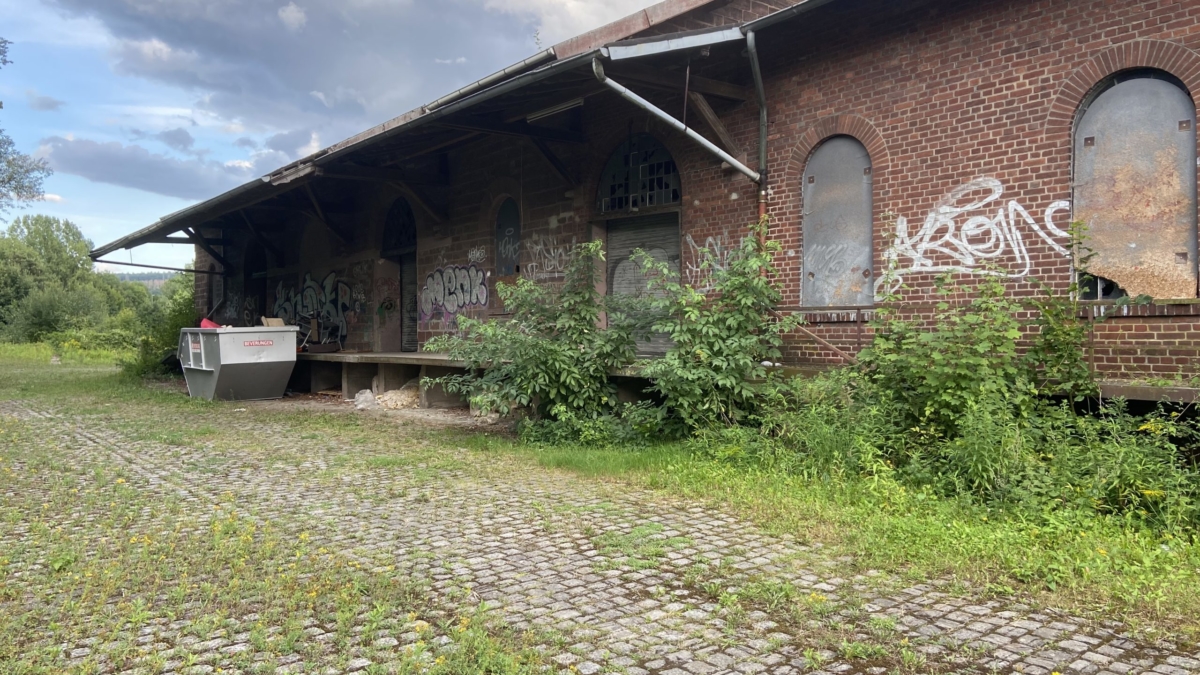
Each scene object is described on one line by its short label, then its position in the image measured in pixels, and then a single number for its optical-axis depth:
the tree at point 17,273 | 45.12
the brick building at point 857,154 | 6.78
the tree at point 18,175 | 22.25
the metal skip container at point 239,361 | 13.94
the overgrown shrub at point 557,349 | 8.77
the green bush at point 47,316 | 41.31
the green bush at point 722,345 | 7.93
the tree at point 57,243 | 54.47
